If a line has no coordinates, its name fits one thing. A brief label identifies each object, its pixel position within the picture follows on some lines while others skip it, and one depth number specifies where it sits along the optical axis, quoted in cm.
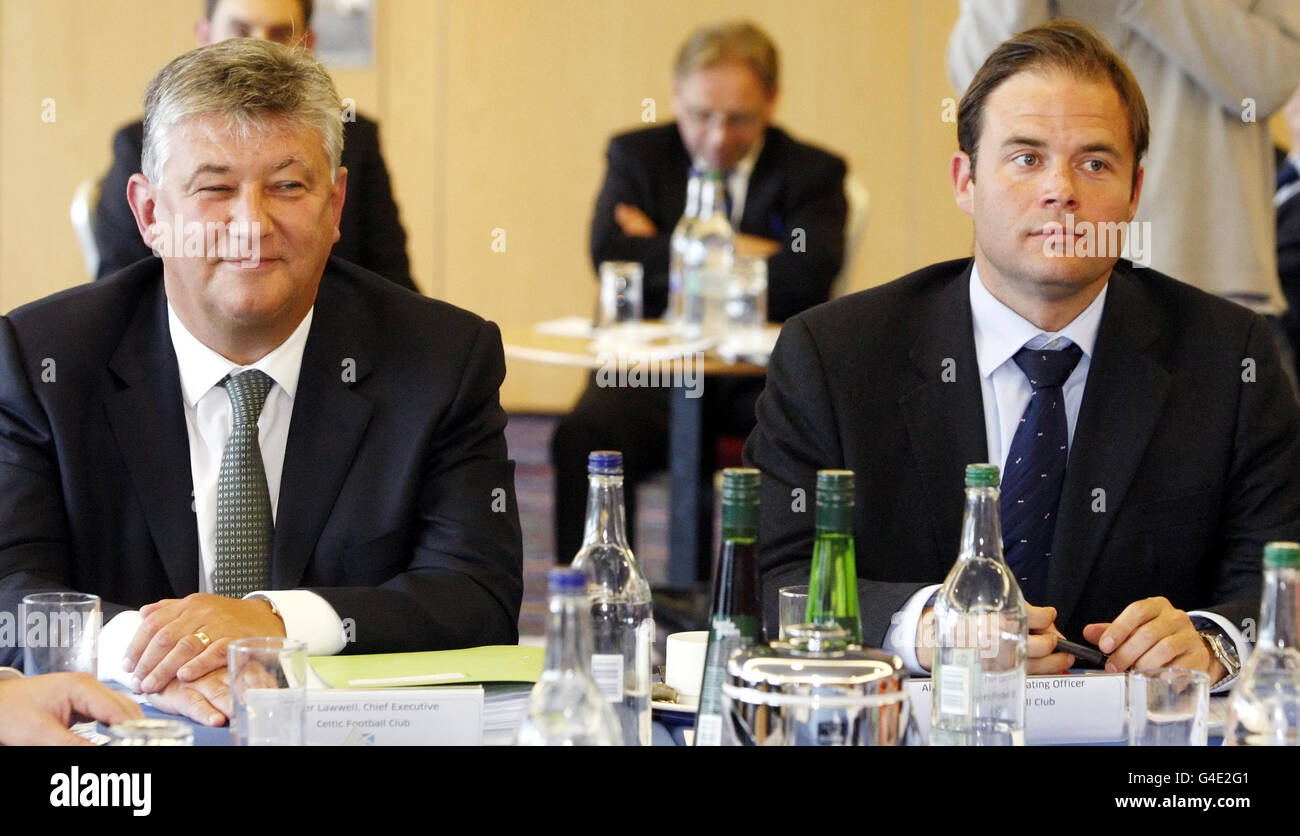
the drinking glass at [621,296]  557
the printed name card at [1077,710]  322
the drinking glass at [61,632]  324
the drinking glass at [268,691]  311
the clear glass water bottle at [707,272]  554
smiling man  361
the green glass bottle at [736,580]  315
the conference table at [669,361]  492
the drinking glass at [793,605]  327
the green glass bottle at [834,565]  315
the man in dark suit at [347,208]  474
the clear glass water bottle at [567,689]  302
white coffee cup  329
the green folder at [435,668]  328
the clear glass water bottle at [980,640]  315
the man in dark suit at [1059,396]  367
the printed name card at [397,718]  313
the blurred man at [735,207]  591
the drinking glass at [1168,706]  314
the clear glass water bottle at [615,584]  321
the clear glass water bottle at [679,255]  565
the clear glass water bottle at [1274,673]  308
